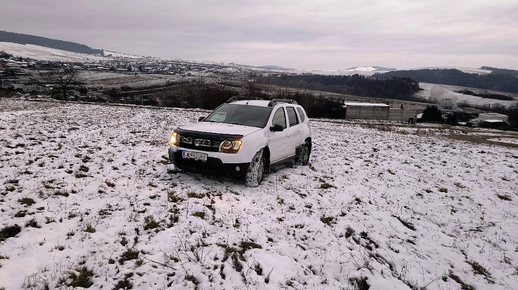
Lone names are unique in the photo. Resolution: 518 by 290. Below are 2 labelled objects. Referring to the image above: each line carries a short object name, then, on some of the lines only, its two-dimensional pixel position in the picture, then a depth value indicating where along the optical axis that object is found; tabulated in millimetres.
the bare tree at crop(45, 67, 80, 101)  59600
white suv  6395
